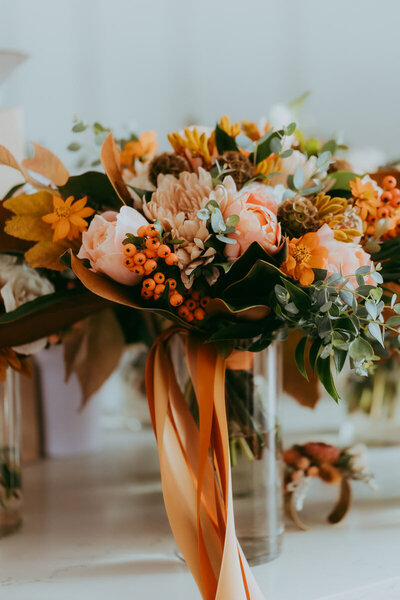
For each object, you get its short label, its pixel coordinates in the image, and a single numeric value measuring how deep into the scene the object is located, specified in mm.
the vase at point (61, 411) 1098
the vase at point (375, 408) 1108
